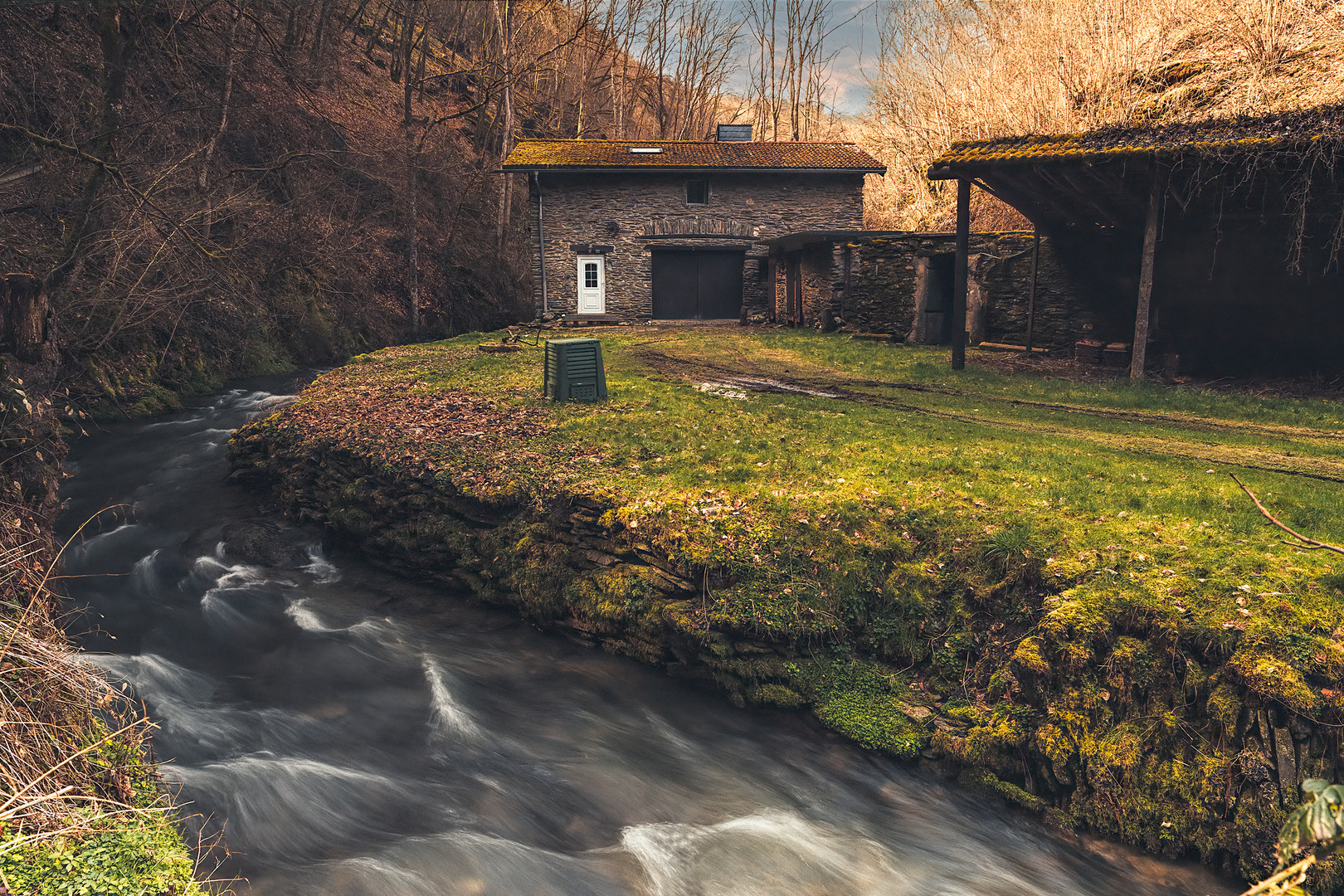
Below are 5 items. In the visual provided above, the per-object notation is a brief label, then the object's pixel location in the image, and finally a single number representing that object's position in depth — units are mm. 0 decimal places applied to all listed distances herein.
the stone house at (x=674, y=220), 28000
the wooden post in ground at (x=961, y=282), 15875
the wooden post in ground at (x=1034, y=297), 19266
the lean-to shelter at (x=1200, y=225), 12664
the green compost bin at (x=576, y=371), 13008
